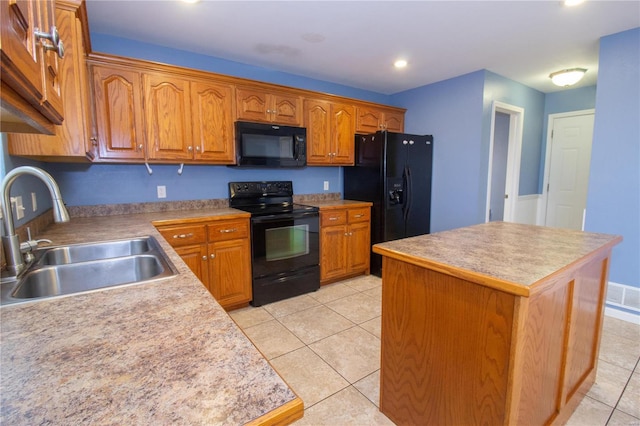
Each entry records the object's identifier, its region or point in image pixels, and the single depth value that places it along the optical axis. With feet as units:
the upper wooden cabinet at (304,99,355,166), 11.31
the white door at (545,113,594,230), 13.61
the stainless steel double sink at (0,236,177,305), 3.71
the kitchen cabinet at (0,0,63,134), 1.63
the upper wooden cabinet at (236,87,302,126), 9.70
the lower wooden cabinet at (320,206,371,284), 11.05
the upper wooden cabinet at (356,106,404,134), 12.62
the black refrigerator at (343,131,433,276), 11.57
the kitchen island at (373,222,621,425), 3.65
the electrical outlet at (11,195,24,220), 4.61
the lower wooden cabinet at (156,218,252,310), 8.23
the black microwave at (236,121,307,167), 9.64
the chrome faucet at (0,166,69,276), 3.41
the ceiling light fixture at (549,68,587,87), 10.64
